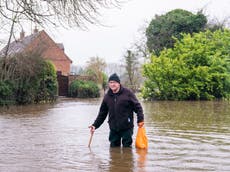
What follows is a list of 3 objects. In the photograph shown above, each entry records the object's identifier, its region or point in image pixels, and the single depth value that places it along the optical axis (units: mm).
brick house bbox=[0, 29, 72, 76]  25375
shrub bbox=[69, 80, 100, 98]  38688
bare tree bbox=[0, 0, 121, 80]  9156
